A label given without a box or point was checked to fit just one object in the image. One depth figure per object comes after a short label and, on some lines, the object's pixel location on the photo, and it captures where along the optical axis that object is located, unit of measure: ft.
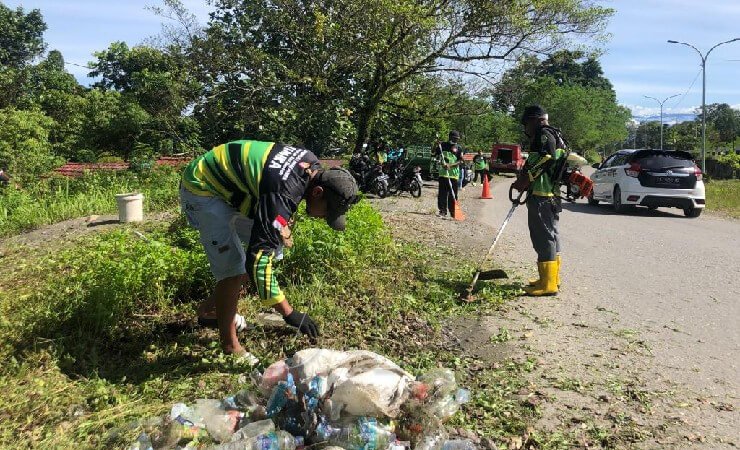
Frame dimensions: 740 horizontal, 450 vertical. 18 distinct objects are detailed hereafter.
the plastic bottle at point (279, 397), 8.98
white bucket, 28.58
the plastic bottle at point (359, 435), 8.32
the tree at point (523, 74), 53.06
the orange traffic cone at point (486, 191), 58.44
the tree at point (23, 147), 45.09
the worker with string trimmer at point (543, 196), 18.34
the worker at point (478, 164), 82.64
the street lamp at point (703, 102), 95.81
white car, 43.50
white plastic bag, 8.68
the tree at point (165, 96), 45.88
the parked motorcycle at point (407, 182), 53.52
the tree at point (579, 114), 180.86
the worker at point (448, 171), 37.14
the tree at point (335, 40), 43.21
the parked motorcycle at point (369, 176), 51.16
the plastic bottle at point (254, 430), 8.39
